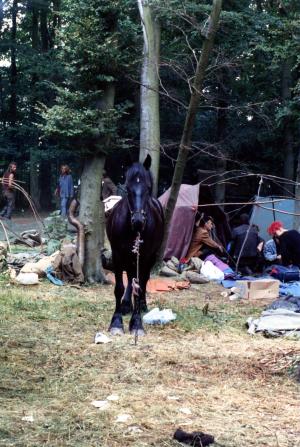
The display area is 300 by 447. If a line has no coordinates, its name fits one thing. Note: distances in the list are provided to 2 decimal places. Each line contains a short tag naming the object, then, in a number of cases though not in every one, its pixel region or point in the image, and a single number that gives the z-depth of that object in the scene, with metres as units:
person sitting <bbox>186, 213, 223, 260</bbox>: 14.14
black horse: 6.88
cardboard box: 10.30
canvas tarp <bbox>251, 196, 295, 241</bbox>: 18.19
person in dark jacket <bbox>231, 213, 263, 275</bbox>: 13.24
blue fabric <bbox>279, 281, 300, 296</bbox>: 10.80
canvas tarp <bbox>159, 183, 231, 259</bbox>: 14.05
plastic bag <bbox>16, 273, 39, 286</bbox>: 10.36
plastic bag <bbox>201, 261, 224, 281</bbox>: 12.54
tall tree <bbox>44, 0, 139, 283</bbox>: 11.49
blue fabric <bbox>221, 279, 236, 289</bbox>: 11.84
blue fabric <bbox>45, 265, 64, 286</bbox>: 10.74
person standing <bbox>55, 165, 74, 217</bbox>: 19.56
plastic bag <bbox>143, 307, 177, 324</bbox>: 7.54
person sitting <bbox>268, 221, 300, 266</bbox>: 12.51
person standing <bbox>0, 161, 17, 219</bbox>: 18.19
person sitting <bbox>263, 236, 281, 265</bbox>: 13.39
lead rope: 6.83
